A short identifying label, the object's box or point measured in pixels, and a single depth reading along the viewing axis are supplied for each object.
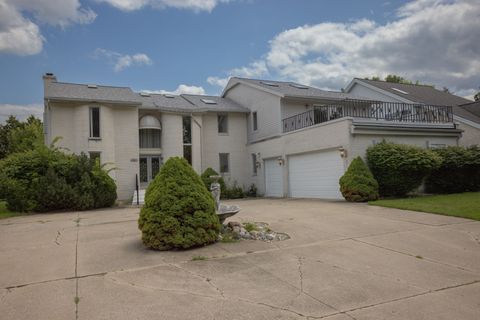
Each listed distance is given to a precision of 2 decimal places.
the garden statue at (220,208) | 8.73
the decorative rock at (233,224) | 8.94
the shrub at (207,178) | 20.91
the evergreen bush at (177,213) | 7.11
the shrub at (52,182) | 15.34
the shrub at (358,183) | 14.48
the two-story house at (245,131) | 17.00
